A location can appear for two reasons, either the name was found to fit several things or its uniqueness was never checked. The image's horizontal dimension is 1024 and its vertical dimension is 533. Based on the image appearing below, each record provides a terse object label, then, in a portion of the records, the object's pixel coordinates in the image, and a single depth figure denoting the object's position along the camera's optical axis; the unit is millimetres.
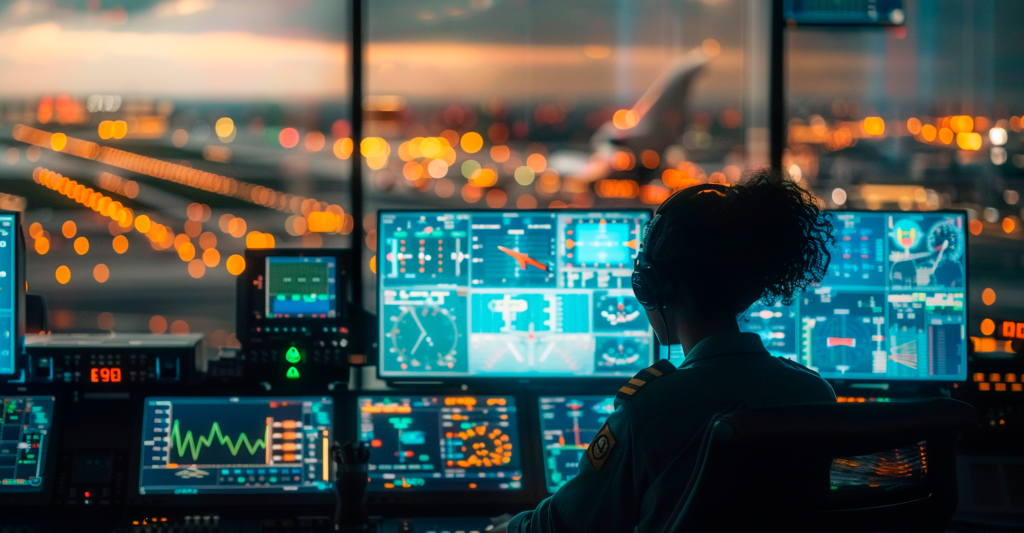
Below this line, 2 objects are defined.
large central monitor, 2264
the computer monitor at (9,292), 2150
